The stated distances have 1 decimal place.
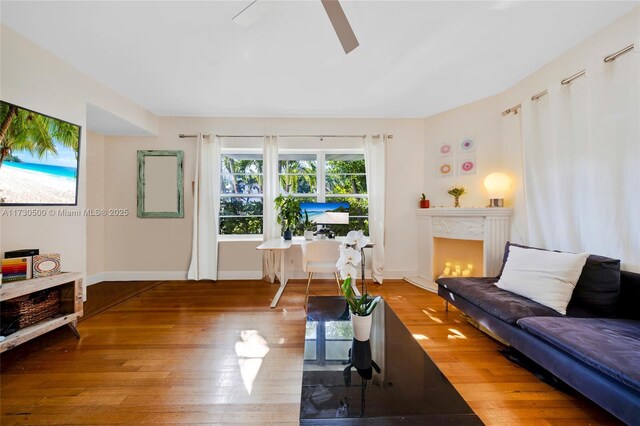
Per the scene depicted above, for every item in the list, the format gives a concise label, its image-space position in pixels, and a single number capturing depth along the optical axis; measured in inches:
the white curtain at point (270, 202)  141.5
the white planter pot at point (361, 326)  53.1
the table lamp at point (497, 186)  112.3
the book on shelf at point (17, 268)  69.7
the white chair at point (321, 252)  107.8
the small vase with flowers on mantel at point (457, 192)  126.9
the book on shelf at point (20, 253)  71.9
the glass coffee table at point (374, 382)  34.1
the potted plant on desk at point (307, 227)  135.5
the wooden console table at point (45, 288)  64.3
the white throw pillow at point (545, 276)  68.0
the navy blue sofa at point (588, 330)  42.5
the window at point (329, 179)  152.2
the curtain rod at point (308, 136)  144.3
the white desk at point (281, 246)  109.6
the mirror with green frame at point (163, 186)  144.6
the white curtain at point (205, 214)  141.2
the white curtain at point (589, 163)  66.9
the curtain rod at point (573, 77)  66.4
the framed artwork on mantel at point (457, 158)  128.3
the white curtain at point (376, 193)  141.2
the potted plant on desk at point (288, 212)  135.4
